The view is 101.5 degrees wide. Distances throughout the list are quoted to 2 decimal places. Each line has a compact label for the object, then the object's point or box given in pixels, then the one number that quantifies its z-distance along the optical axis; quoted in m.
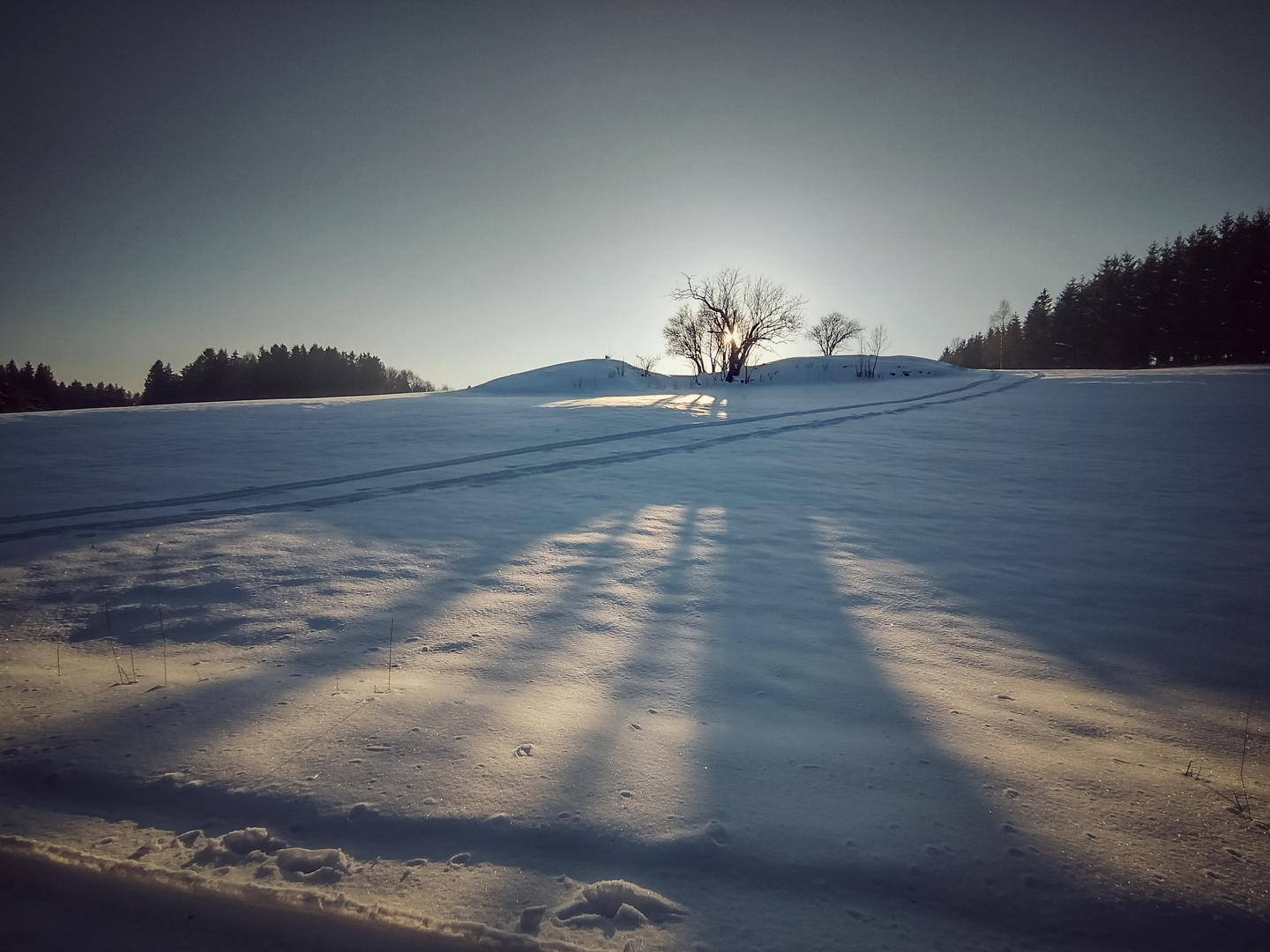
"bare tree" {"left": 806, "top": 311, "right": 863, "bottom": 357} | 54.16
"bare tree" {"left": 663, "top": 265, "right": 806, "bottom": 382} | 37.81
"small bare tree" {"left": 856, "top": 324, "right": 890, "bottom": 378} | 35.97
